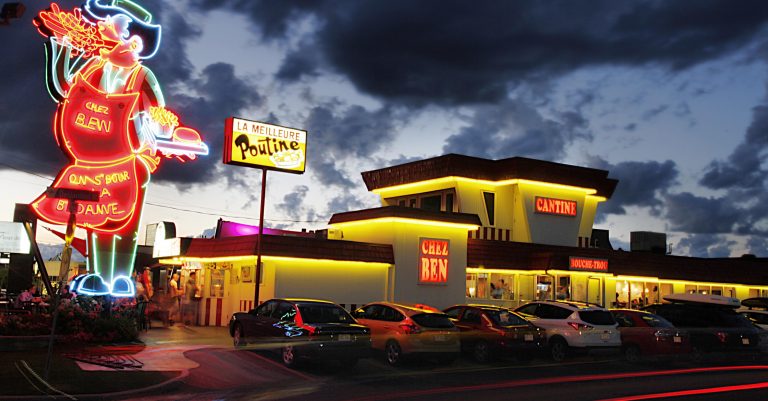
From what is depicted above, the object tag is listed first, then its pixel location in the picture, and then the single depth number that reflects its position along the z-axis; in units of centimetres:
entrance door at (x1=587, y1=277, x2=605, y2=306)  3572
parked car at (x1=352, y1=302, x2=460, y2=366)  1786
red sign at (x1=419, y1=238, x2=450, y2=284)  2961
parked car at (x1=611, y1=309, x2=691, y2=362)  2170
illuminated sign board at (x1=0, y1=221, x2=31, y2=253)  2664
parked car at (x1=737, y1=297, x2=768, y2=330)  2683
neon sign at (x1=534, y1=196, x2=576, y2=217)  3725
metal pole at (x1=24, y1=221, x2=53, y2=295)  2257
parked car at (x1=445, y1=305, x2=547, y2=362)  1973
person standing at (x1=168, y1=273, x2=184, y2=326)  2959
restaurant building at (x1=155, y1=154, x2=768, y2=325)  2756
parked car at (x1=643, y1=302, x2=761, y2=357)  2347
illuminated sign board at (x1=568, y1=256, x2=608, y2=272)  3325
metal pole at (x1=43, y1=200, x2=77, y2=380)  1288
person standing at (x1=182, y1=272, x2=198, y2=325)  2964
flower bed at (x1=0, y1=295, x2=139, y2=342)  1780
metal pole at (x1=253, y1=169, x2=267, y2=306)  2367
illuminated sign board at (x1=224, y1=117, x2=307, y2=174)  2495
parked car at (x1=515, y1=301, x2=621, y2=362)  2056
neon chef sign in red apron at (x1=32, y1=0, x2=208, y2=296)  2303
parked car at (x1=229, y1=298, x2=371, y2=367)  1631
